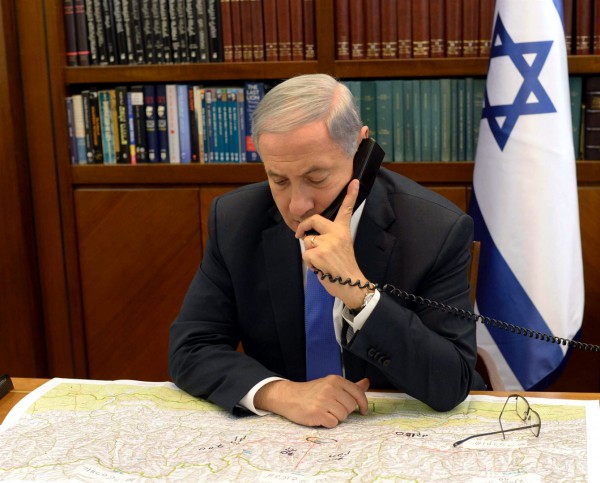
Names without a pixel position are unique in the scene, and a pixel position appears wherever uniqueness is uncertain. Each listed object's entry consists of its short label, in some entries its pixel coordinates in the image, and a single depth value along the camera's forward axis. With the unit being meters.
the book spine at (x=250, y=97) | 3.20
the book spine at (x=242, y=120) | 3.22
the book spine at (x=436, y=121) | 3.13
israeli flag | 2.75
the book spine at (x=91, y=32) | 3.25
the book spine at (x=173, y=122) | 3.26
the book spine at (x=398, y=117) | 3.14
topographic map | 1.31
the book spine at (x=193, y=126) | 3.26
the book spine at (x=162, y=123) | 3.27
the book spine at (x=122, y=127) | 3.29
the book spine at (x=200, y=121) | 3.25
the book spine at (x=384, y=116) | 3.15
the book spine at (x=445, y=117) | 3.12
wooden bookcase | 3.15
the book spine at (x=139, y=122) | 3.29
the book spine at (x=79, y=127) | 3.32
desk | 1.61
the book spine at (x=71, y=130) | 3.32
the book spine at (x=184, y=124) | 3.26
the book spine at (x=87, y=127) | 3.31
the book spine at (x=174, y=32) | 3.19
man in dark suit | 1.62
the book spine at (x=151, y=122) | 3.27
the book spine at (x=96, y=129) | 3.32
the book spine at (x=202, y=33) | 3.17
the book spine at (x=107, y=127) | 3.31
